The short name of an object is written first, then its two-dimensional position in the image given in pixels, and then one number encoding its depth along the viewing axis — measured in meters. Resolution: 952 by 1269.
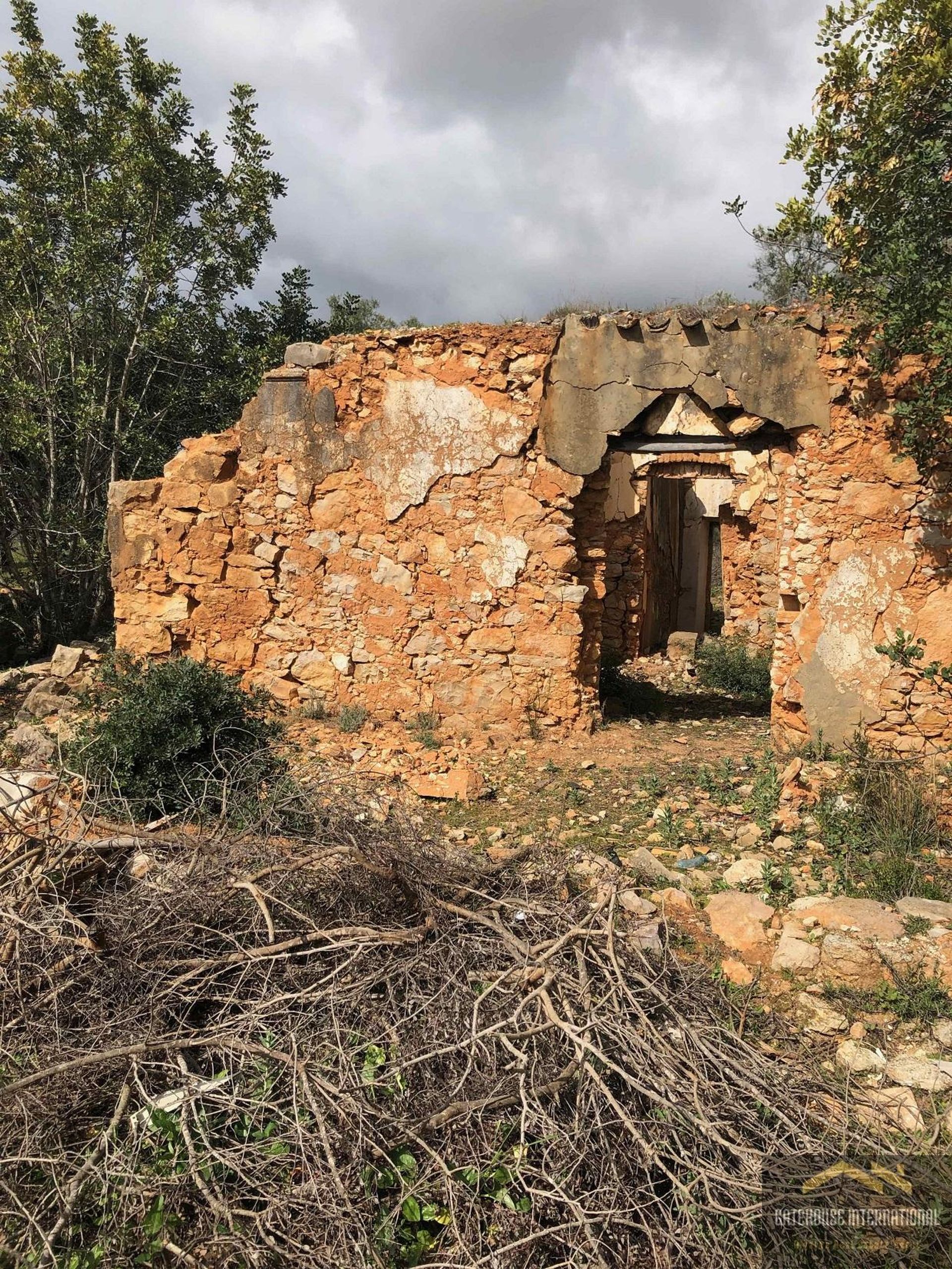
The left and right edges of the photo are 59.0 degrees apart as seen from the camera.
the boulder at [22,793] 3.45
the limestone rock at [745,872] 4.51
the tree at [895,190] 4.99
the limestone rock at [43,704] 7.31
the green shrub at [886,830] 4.34
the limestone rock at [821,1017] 3.41
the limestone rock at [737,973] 3.68
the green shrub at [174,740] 5.29
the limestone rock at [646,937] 3.16
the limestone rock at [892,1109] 2.73
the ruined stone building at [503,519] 5.97
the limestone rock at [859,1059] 3.12
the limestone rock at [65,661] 8.12
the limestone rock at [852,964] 3.67
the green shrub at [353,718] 6.92
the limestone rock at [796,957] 3.73
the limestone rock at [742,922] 3.93
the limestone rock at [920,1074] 3.00
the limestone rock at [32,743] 6.25
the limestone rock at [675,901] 4.21
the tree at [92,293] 8.78
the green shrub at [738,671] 9.19
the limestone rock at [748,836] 4.99
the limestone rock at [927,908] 3.91
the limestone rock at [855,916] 3.87
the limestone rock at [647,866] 4.56
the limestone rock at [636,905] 3.95
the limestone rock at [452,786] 5.84
